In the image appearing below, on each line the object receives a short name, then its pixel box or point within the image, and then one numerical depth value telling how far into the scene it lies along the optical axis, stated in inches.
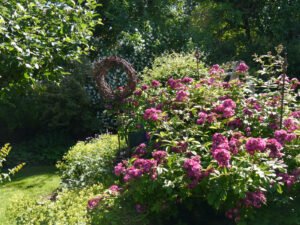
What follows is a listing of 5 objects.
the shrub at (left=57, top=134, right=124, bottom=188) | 216.7
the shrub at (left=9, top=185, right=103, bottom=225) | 154.8
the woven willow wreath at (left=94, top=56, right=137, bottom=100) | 222.5
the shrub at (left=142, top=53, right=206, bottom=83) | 311.6
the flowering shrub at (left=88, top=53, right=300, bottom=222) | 127.3
